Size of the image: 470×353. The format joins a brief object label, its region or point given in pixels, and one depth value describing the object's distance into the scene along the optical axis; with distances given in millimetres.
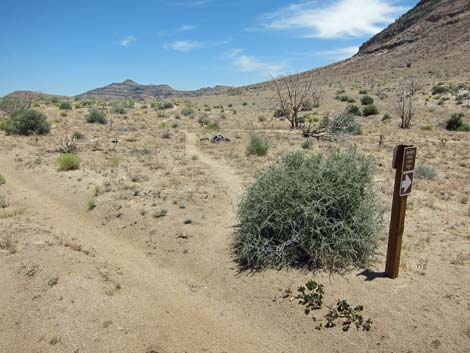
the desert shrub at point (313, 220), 6215
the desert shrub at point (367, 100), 37672
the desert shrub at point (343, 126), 22688
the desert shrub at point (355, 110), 33609
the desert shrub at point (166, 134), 22134
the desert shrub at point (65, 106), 35000
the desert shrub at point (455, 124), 24667
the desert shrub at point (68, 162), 13188
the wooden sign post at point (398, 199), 5242
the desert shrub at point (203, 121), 30448
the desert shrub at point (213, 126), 27169
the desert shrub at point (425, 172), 12047
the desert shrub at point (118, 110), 35625
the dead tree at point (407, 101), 26391
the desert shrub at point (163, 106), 43219
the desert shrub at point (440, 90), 35962
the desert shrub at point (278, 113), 35994
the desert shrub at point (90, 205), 9750
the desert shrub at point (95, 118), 27531
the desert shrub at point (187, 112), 37450
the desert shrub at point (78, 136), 19906
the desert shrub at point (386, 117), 30453
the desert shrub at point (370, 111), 32938
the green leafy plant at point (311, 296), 5277
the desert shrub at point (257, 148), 16547
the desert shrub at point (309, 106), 38744
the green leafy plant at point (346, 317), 4867
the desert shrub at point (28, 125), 21000
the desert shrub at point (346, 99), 40106
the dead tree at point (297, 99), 27134
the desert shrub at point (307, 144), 18141
